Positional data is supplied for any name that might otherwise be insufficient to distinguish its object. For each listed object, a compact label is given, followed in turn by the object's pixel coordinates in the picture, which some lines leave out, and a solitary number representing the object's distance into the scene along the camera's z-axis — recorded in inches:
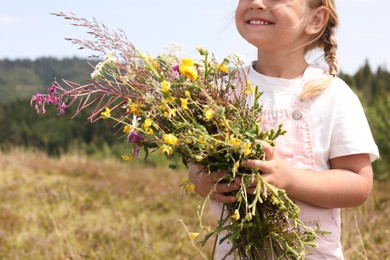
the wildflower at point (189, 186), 58.6
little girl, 61.7
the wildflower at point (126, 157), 60.2
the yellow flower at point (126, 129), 57.8
